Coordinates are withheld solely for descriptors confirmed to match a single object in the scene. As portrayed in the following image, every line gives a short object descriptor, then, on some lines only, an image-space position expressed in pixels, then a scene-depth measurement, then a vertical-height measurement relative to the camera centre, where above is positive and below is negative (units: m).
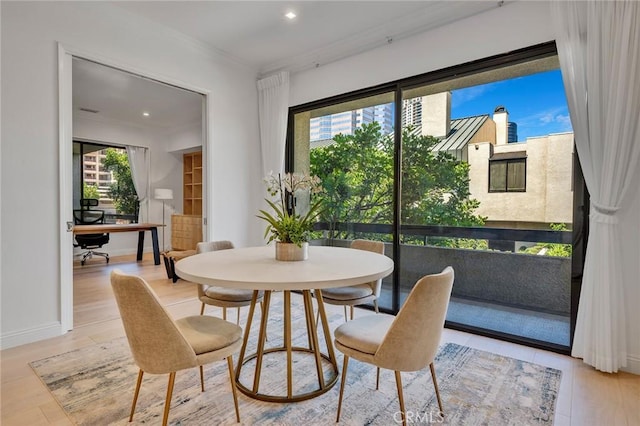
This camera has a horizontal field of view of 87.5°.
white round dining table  1.57 -0.34
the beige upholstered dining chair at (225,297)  2.38 -0.65
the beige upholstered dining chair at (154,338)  1.40 -0.58
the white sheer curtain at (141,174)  7.23 +0.69
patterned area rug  1.74 -1.09
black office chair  5.92 -0.36
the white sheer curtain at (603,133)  2.18 +0.52
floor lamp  7.17 +0.25
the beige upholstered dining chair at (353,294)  2.45 -0.65
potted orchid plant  2.13 -0.14
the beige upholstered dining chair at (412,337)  1.45 -0.58
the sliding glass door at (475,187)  2.67 +0.20
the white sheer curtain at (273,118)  4.24 +1.14
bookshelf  7.70 +0.52
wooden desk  5.12 -0.41
